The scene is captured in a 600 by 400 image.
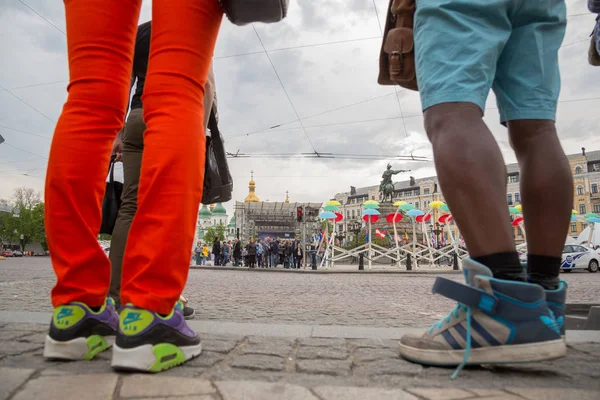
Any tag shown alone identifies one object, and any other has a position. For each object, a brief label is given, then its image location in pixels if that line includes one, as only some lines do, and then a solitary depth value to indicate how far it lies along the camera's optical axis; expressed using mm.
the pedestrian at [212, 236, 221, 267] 23922
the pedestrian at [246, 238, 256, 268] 21381
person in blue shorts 1118
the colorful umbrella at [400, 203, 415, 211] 18612
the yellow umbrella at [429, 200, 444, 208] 18125
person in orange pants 1106
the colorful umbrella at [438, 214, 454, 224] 17209
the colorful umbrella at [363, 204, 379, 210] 19409
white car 16250
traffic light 22092
